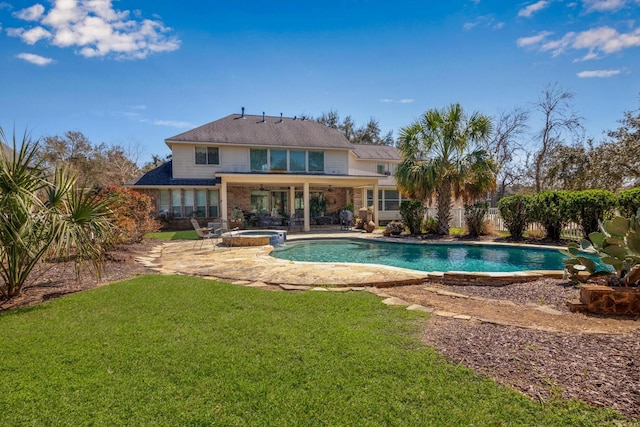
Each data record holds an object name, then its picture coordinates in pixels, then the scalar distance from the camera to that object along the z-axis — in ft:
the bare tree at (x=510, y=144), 87.35
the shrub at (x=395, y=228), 54.29
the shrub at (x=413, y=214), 52.95
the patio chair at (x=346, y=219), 65.57
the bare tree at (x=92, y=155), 98.37
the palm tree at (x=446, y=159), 49.88
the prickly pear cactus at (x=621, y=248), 16.25
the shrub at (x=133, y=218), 37.27
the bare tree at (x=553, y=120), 74.59
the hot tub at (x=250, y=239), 43.68
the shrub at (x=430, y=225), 53.57
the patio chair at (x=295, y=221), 64.23
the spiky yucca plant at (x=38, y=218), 17.02
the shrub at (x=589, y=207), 39.50
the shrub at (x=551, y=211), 42.50
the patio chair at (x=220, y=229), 46.33
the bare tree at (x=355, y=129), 139.44
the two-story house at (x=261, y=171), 64.80
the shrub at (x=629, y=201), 35.88
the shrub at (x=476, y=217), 49.62
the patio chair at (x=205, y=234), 44.54
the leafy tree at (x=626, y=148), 63.72
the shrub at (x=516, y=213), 46.60
